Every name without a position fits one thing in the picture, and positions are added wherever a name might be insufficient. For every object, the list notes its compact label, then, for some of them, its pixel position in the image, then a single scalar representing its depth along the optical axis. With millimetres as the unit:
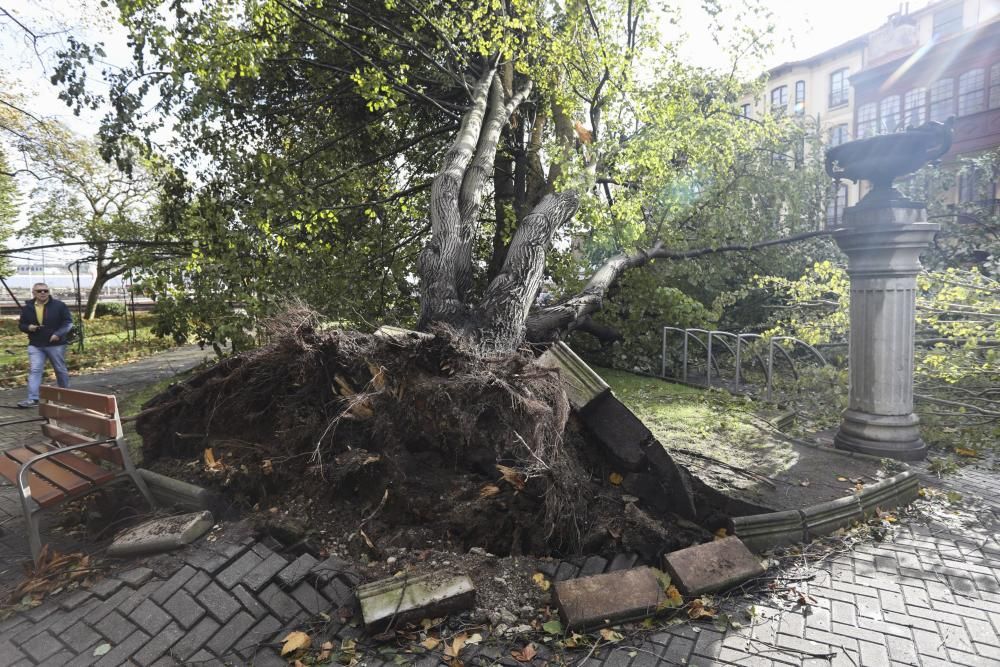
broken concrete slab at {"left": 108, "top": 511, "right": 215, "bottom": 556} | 3277
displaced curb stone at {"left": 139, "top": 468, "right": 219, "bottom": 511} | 3674
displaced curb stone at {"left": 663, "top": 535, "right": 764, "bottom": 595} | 3219
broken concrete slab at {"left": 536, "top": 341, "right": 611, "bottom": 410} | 4555
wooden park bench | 3451
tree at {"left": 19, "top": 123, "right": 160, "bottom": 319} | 17641
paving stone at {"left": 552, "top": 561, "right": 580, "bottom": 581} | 3451
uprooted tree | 3838
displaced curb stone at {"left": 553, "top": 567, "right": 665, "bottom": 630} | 2965
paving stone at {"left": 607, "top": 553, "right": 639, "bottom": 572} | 3588
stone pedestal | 5113
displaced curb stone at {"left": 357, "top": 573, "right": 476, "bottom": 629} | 2877
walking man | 8008
